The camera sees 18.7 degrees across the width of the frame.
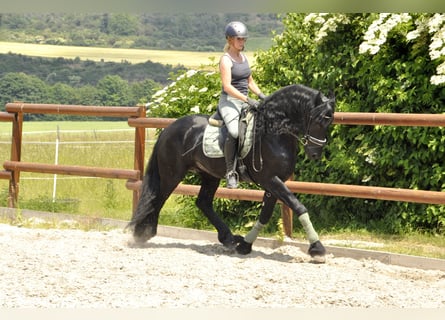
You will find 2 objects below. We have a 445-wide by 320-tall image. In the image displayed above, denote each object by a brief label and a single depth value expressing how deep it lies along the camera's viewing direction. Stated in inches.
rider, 406.9
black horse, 402.3
